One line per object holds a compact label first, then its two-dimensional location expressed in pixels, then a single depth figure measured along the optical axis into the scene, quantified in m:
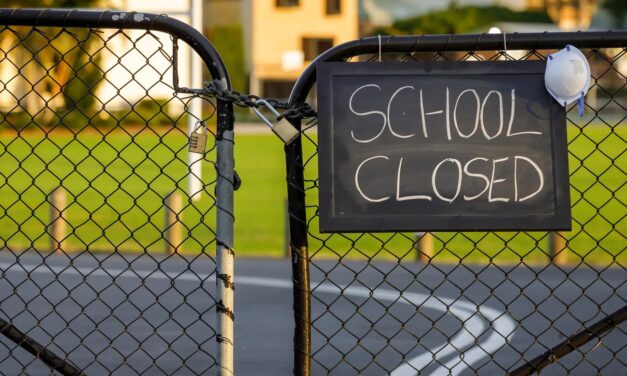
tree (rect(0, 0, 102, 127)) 92.00
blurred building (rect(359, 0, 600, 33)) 160.66
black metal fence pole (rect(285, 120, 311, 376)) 7.85
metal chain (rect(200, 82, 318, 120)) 7.63
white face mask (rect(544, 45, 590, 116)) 7.53
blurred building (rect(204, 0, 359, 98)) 140.87
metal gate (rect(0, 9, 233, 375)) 7.81
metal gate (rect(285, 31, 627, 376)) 7.89
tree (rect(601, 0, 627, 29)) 181.76
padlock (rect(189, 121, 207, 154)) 7.51
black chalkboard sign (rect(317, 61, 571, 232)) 7.56
